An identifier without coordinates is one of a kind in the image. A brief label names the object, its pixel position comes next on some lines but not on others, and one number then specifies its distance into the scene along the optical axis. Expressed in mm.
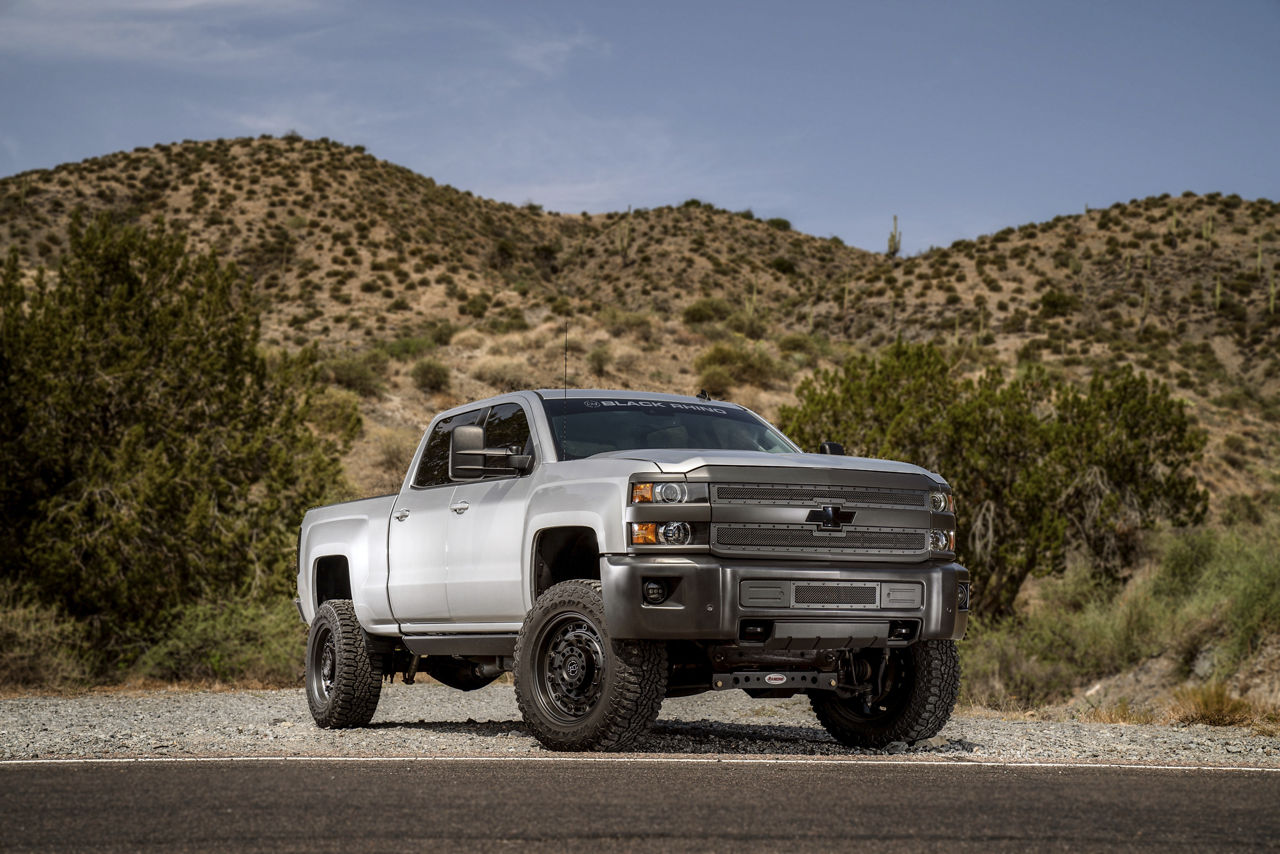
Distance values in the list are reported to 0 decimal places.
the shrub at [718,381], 40188
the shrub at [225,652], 18000
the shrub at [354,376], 37469
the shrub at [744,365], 41656
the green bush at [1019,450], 24188
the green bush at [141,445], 18562
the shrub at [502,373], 39916
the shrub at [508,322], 46969
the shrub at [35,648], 17172
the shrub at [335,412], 27609
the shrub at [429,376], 39156
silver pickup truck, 7367
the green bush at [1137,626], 17734
